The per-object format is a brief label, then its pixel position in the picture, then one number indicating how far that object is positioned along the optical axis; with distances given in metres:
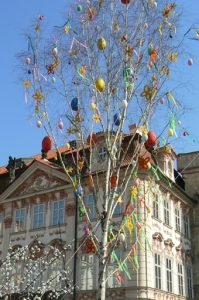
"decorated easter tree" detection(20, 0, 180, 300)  14.13
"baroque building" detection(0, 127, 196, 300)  24.86
